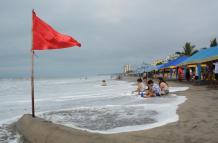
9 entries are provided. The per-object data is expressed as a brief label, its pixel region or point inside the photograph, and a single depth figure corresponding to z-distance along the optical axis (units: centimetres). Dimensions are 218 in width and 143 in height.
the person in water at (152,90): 1525
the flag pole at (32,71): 865
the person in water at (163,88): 1569
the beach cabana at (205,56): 1906
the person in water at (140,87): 1730
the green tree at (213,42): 6012
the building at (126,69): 18230
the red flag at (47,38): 842
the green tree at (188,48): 6756
